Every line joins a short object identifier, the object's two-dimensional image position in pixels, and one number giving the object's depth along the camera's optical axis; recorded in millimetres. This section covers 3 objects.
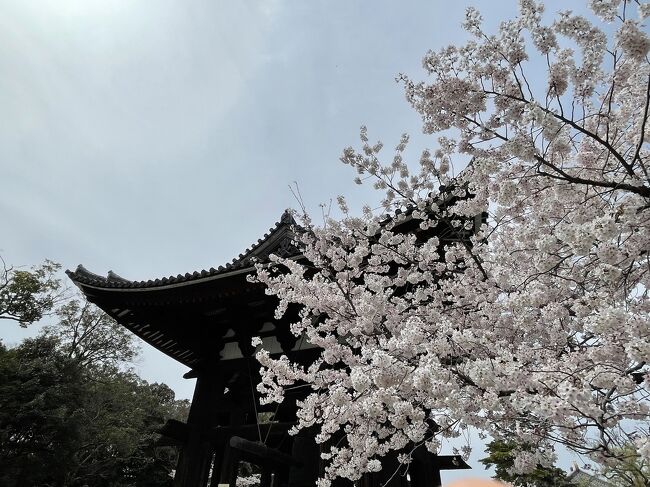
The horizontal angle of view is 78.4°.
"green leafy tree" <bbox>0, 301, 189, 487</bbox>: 13469
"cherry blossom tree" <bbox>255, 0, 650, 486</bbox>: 2623
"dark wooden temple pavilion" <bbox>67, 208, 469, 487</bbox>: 5832
